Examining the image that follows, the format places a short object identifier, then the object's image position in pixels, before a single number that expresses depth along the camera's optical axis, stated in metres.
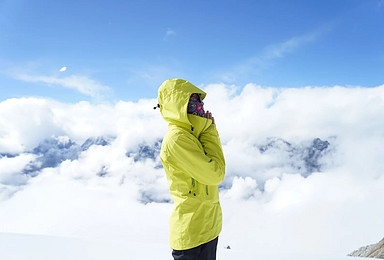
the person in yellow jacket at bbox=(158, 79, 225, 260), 1.79
